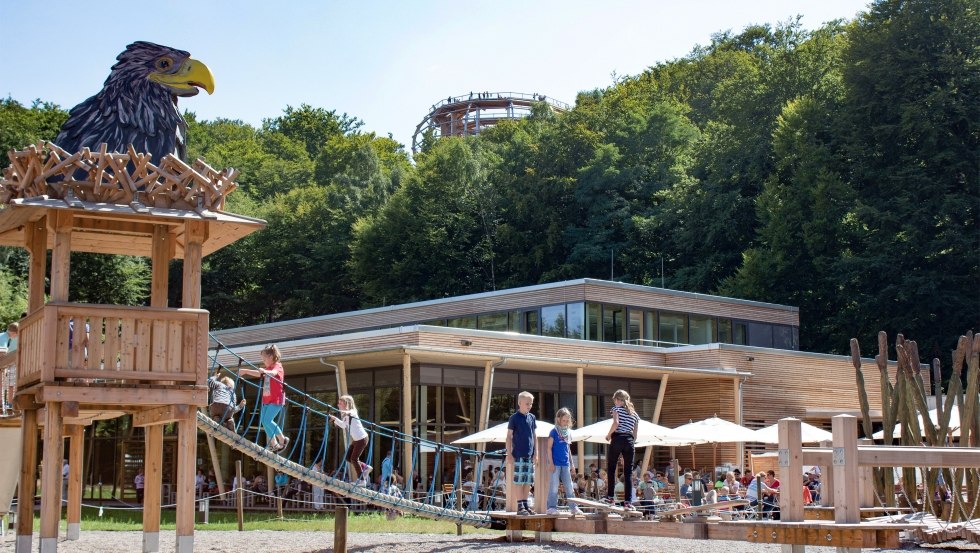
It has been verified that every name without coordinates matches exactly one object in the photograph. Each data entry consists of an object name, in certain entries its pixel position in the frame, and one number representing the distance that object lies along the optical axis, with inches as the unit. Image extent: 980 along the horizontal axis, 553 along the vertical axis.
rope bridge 672.4
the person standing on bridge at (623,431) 638.2
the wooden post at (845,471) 461.7
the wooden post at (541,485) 671.8
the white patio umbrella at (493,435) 988.3
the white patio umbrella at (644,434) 996.6
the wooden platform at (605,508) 625.6
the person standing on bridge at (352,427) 687.1
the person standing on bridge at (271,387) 653.3
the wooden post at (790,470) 474.3
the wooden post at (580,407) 1186.3
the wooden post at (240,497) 861.1
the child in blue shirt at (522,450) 657.6
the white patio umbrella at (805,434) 1018.2
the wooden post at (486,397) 1123.3
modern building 1160.8
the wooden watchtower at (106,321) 530.3
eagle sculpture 633.0
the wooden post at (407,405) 1076.5
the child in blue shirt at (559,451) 659.4
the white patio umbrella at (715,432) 1015.6
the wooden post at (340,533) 562.6
